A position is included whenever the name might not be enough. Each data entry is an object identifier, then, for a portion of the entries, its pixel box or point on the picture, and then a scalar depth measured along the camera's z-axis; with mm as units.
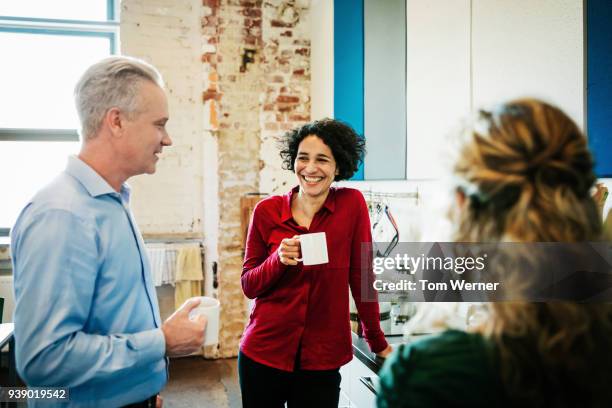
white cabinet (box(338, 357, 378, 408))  1864
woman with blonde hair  620
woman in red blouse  1671
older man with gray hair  1050
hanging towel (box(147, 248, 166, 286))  3742
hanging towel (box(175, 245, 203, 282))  3770
